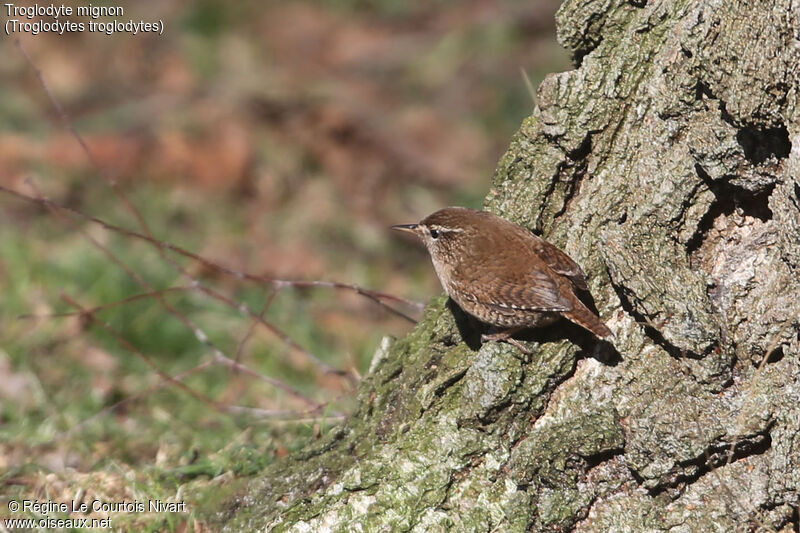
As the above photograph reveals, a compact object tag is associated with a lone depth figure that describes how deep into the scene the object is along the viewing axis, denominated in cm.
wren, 619
